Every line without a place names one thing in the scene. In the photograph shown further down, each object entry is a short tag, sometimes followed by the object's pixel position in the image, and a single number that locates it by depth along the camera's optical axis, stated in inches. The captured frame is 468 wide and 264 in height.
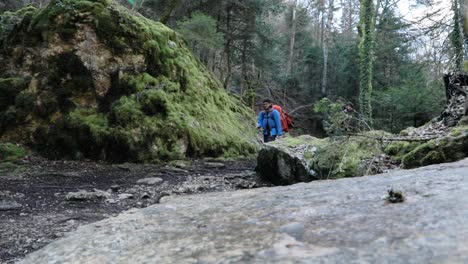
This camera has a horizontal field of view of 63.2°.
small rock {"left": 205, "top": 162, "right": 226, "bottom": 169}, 337.7
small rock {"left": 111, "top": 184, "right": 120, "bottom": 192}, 235.1
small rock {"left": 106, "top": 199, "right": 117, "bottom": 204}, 205.0
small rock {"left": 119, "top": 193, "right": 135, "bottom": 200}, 216.0
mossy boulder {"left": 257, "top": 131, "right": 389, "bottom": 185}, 220.8
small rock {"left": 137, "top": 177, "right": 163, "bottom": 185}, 257.8
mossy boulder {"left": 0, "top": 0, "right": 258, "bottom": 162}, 323.3
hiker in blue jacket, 372.0
